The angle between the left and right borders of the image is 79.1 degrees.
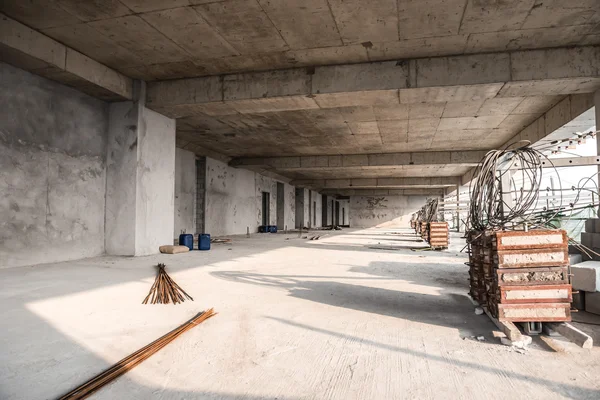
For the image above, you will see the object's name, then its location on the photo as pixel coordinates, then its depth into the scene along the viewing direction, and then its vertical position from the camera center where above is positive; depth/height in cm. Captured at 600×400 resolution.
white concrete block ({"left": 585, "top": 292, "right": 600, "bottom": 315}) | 436 -106
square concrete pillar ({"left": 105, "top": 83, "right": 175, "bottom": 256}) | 943 +97
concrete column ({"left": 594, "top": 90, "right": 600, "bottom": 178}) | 770 +237
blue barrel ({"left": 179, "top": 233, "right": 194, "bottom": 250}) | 1162 -78
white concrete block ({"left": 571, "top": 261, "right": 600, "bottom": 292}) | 445 -77
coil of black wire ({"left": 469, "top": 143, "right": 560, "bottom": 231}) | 455 +32
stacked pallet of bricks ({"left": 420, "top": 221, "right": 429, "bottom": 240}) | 1753 -73
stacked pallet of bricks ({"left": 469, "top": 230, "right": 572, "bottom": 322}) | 352 -60
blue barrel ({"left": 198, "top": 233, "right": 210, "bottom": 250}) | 1177 -82
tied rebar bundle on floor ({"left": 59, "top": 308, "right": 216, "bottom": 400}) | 231 -110
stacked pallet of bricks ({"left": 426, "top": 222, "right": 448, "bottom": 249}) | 1289 -68
